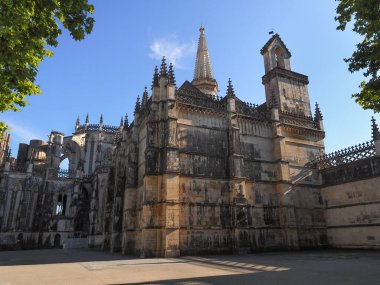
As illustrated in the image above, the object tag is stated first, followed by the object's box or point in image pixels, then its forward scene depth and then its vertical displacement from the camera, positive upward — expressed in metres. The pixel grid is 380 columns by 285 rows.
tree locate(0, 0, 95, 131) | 7.53 +5.54
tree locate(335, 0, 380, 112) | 9.14 +6.15
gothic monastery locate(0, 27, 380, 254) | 20.00 +4.06
